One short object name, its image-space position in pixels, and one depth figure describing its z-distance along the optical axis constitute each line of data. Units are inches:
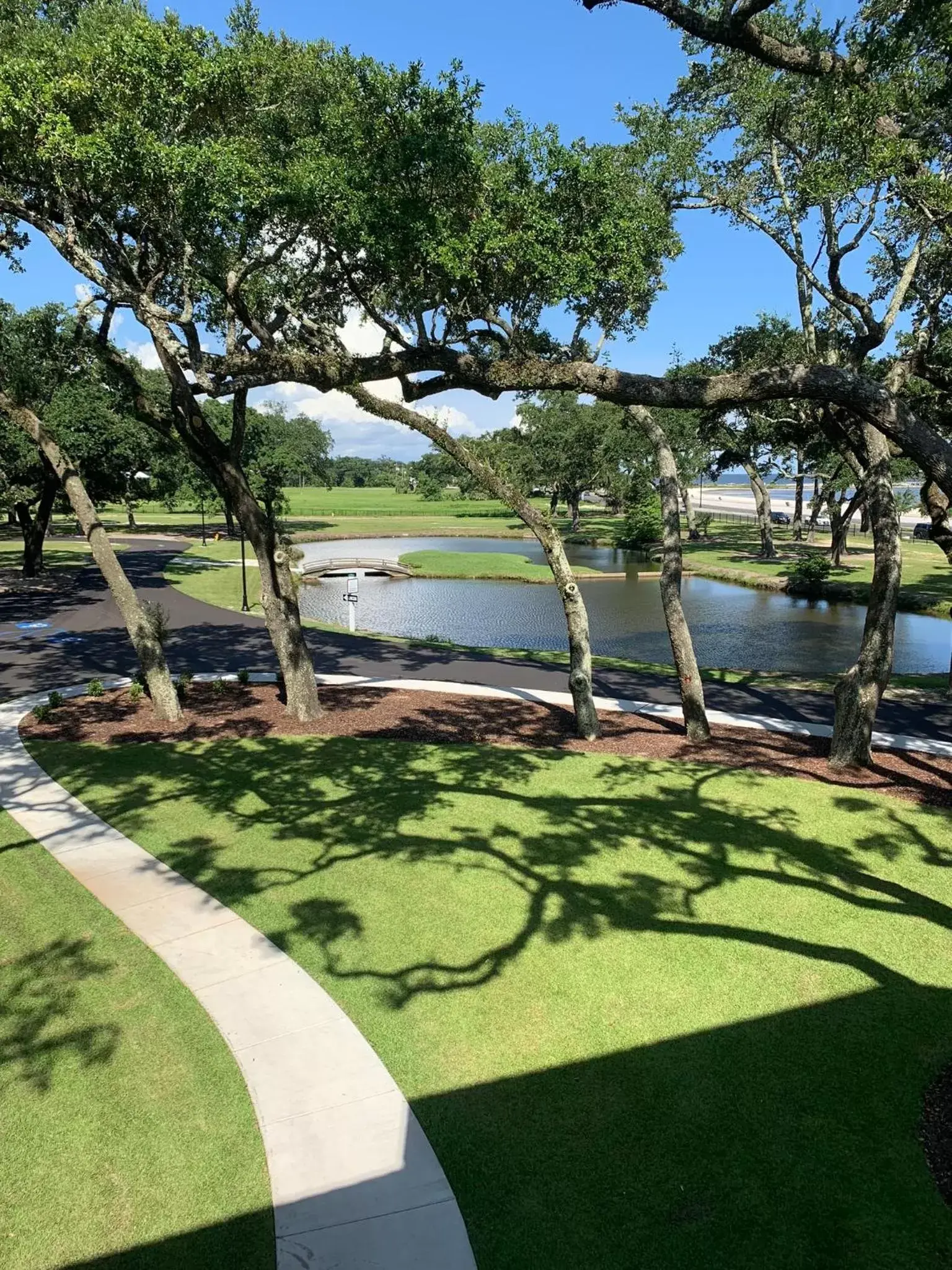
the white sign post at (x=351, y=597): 979.9
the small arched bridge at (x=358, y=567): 1702.4
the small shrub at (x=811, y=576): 1445.6
